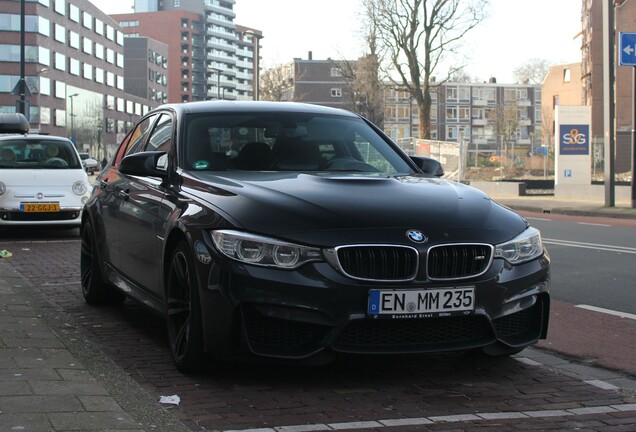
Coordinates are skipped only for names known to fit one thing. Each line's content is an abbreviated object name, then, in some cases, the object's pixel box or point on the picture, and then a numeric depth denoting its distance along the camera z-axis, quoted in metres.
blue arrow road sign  22.75
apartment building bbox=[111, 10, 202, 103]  172.00
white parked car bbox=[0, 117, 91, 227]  13.60
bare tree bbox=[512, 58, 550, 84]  128.25
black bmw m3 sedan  4.43
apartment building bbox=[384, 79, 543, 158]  125.69
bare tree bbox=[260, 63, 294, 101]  67.31
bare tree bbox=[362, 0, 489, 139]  49.53
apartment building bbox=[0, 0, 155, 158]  89.50
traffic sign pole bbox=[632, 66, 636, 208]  23.05
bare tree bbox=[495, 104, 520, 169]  94.44
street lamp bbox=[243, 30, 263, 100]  39.74
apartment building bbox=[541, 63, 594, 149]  89.81
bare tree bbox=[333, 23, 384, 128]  51.94
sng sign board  29.42
